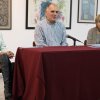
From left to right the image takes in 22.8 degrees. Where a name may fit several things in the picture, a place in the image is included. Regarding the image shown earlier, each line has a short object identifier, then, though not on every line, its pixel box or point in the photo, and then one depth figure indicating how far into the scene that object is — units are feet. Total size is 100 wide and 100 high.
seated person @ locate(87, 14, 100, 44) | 11.64
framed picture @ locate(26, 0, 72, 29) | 15.97
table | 7.37
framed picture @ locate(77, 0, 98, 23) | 18.01
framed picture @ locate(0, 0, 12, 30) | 15.11
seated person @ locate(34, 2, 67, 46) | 10.86
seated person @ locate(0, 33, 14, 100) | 8.39
